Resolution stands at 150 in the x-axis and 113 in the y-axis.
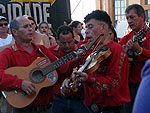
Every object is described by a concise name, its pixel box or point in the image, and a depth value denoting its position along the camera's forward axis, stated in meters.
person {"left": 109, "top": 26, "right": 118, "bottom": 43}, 3.84
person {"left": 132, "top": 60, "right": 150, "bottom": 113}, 0.94
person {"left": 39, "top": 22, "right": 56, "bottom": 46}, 6.38
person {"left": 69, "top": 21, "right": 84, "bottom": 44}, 6.21
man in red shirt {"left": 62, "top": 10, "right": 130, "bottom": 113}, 2.16
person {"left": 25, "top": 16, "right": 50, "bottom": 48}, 4.91
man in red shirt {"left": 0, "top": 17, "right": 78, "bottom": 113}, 2.83
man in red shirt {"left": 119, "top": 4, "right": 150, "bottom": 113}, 3.02
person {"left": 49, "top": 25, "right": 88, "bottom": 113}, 2.91
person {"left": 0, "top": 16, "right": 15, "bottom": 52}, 5.02
